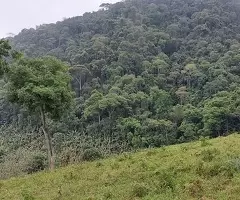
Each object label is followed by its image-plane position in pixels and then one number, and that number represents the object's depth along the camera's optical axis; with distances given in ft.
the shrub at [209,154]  44.27
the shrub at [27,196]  38.16
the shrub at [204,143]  58.59
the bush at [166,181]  35.12
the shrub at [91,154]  109.70
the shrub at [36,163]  118.32
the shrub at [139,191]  35.04
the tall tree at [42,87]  71.05
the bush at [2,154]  141.08
